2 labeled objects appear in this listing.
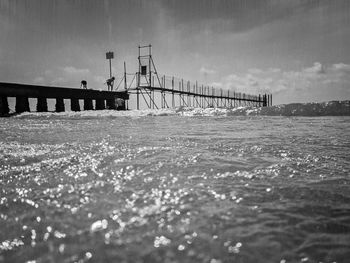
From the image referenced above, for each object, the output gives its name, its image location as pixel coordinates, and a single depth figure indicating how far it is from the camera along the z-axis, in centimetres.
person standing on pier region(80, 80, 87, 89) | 2894
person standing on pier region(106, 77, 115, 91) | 3484
